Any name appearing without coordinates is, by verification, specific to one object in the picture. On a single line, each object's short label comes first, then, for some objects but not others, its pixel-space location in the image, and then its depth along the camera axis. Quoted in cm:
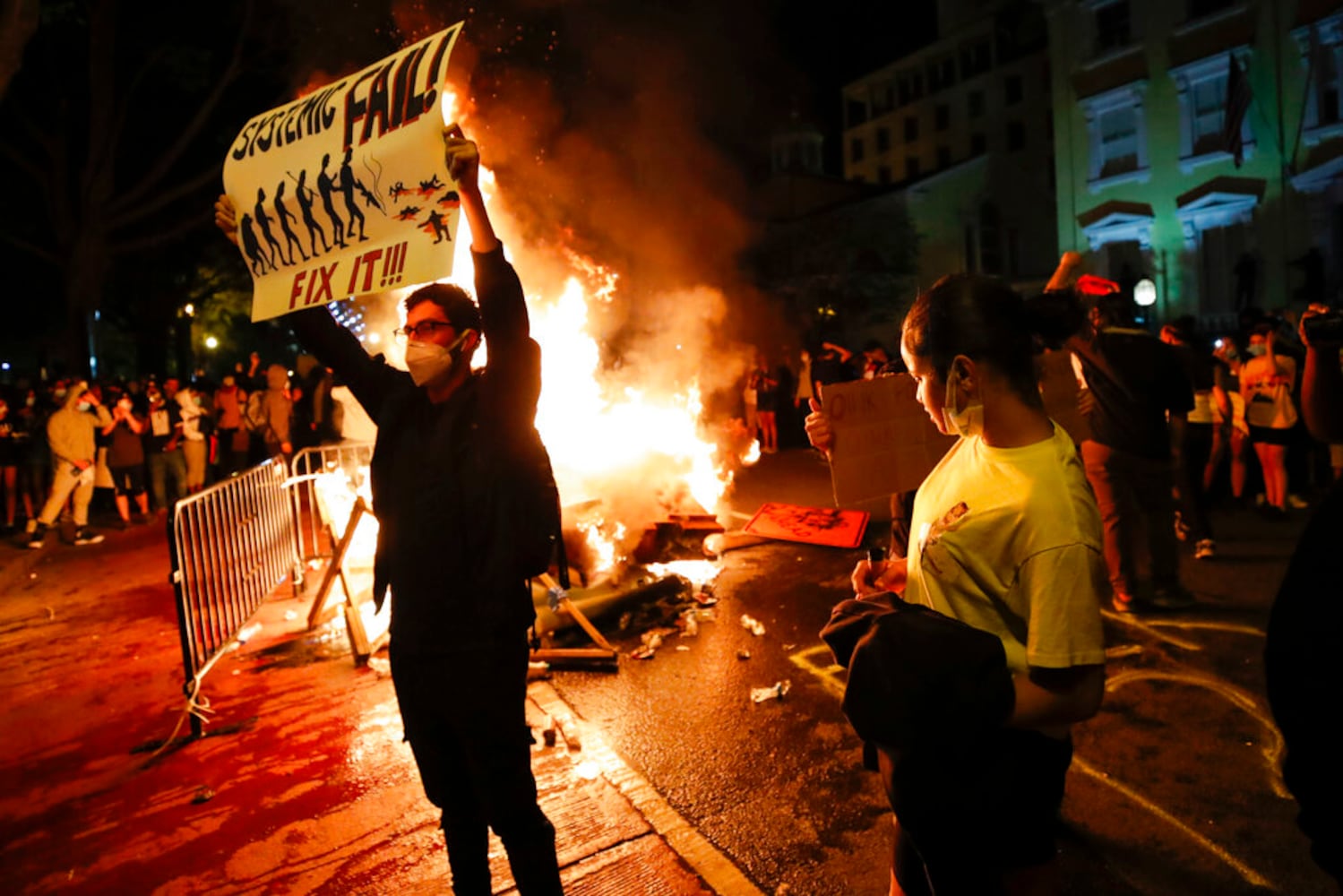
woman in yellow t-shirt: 173
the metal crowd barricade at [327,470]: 772
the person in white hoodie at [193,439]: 1303
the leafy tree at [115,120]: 1739
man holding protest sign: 249
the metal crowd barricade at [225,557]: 524
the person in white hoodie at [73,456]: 1093
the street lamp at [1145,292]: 2278
